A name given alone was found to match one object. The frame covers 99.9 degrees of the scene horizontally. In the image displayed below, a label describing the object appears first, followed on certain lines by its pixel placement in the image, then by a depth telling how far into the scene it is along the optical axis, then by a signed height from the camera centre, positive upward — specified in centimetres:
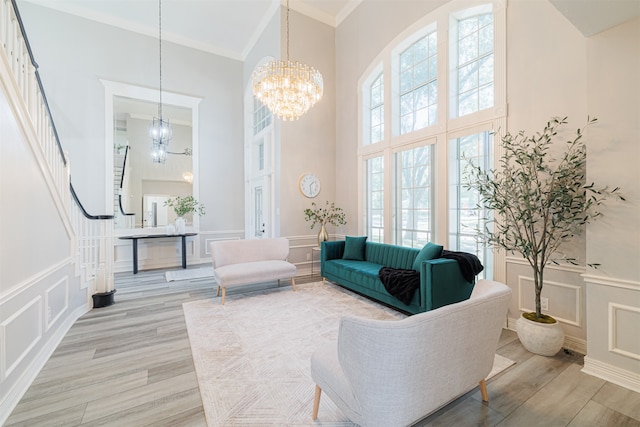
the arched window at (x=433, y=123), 340 +130
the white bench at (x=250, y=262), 396 -83
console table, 571 -58
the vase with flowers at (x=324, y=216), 548 -9
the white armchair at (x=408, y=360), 124 -75
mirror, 603 +110
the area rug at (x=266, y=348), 181 -133
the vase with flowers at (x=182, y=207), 628 +13
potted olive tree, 240 +8
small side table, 563 -91
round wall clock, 554 +56
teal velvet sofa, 304 -86
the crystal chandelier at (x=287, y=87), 362 +172
